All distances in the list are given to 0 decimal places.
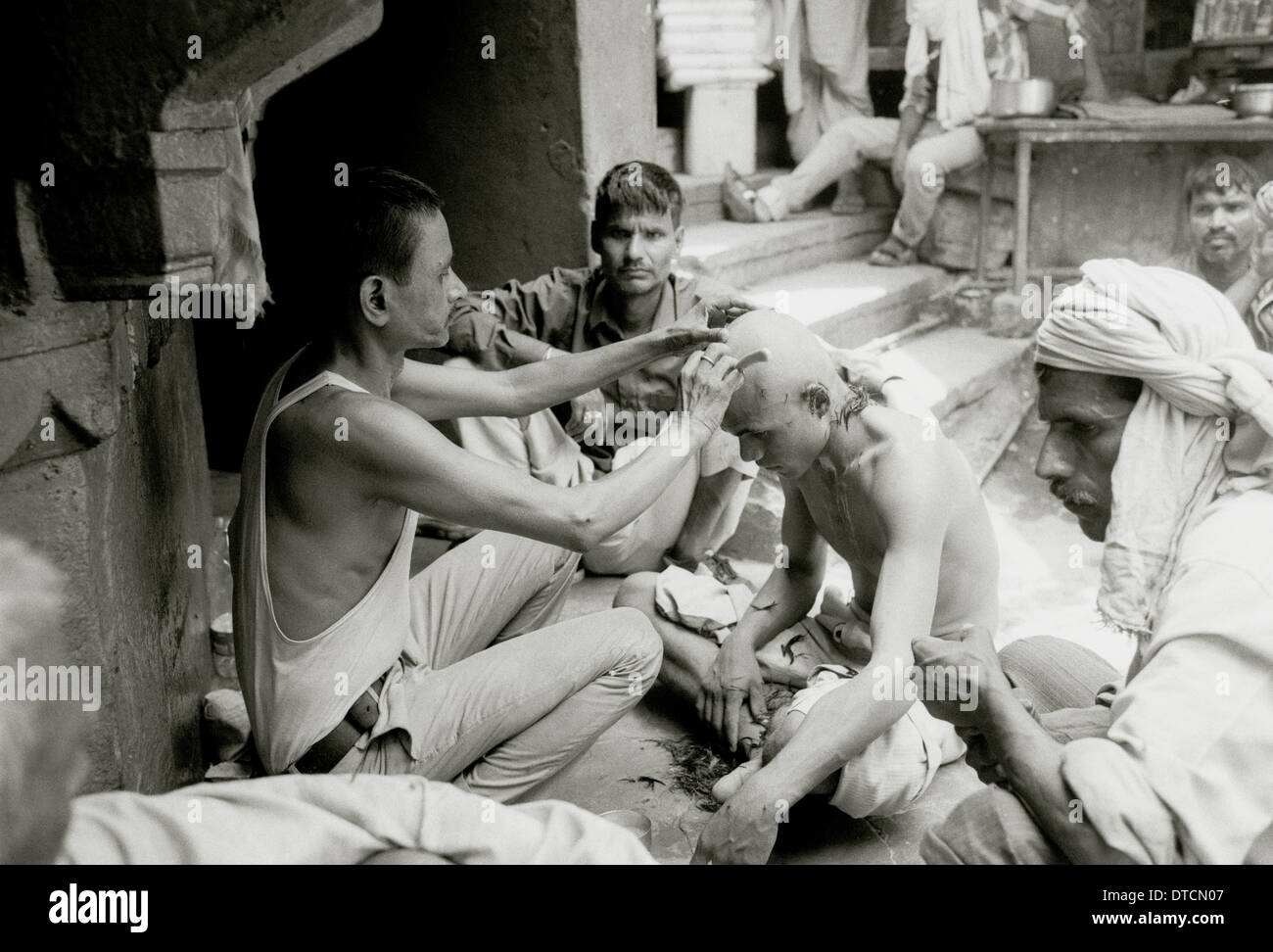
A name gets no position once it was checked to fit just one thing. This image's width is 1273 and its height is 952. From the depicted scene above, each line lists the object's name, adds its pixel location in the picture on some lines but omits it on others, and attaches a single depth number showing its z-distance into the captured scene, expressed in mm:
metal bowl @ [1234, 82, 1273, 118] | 8031
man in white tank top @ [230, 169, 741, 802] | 2910
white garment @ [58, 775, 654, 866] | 1620
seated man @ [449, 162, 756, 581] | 4863
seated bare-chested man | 2975
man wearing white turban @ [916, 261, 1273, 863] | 2002
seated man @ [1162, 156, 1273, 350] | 5801
